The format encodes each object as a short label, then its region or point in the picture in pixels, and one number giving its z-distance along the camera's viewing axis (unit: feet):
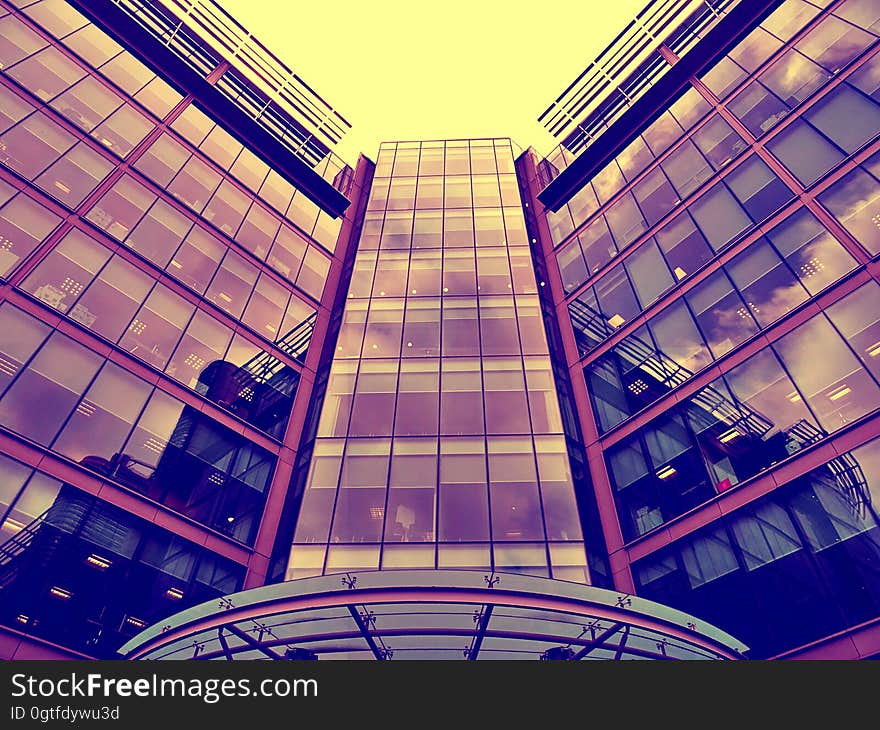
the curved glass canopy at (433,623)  39.45
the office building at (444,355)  58.59
